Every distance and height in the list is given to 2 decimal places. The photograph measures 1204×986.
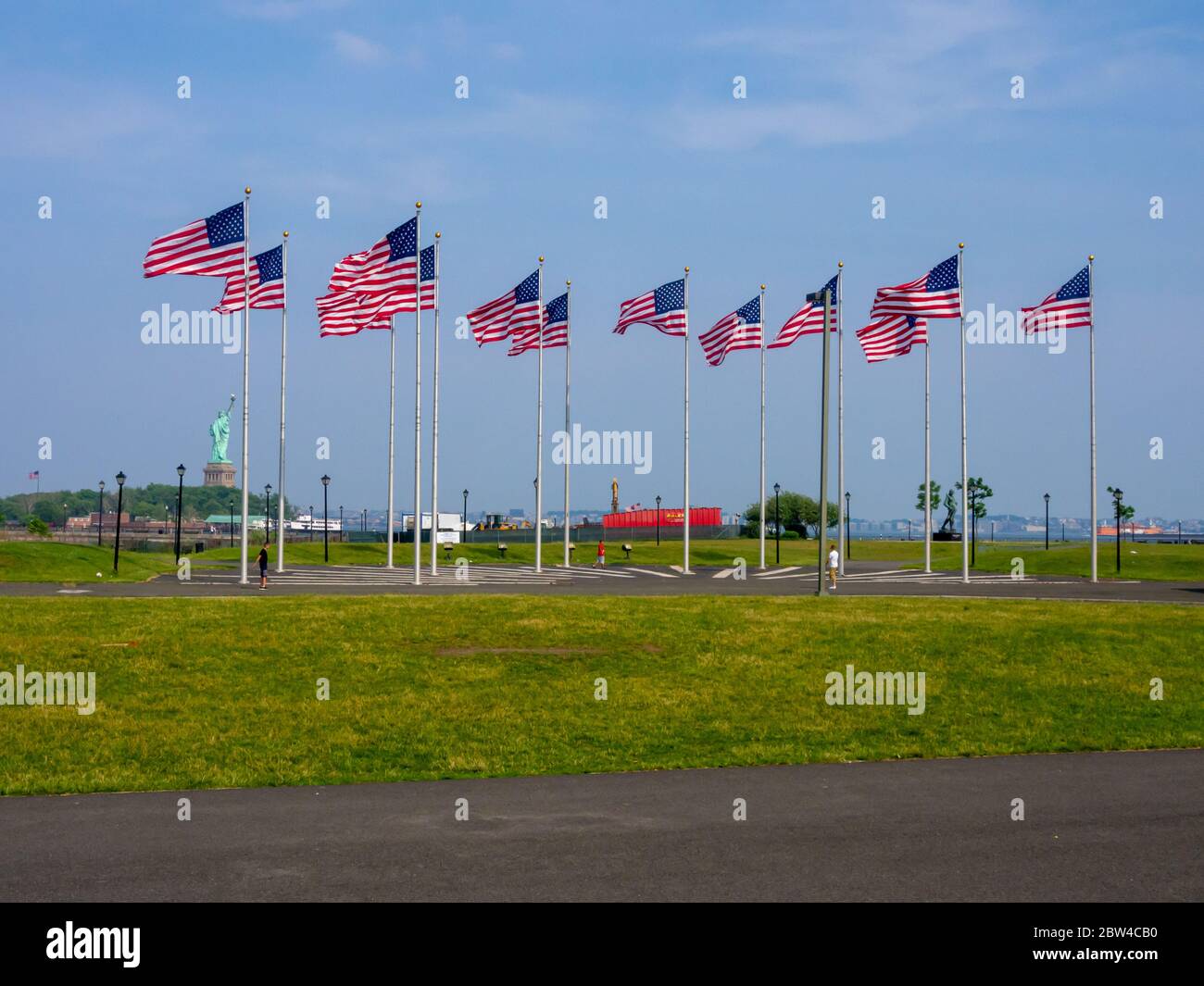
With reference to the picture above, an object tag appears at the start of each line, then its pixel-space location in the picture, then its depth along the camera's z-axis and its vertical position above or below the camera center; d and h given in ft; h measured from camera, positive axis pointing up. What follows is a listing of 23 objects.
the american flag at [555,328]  149.38 +20.97
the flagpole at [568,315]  152.05 +23.18
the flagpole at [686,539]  158.20 -7.18
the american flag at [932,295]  125.59 +21.41
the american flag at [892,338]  133.59 +17.65
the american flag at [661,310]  144.25 +22.64
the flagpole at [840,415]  142.10 +9.54
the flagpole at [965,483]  126.52 +0.57
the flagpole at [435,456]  128.57 +3.61
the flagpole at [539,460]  155.76 +3.83
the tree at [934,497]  418.84 -3.08
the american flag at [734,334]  145.18 +19.63
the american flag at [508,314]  139.33 +21.34
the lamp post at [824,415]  99.41 +6.44
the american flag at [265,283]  118.62 +21.71
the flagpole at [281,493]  141.38 -0.75
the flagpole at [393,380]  157.07 +14.94
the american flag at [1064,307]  127.13 +20.25
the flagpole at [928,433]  146.73 +7.20
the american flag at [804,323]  134.51 +19.56
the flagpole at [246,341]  110.52 +15.20
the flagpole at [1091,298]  127.34 +21.35
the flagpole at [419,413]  118.62 +8.06
